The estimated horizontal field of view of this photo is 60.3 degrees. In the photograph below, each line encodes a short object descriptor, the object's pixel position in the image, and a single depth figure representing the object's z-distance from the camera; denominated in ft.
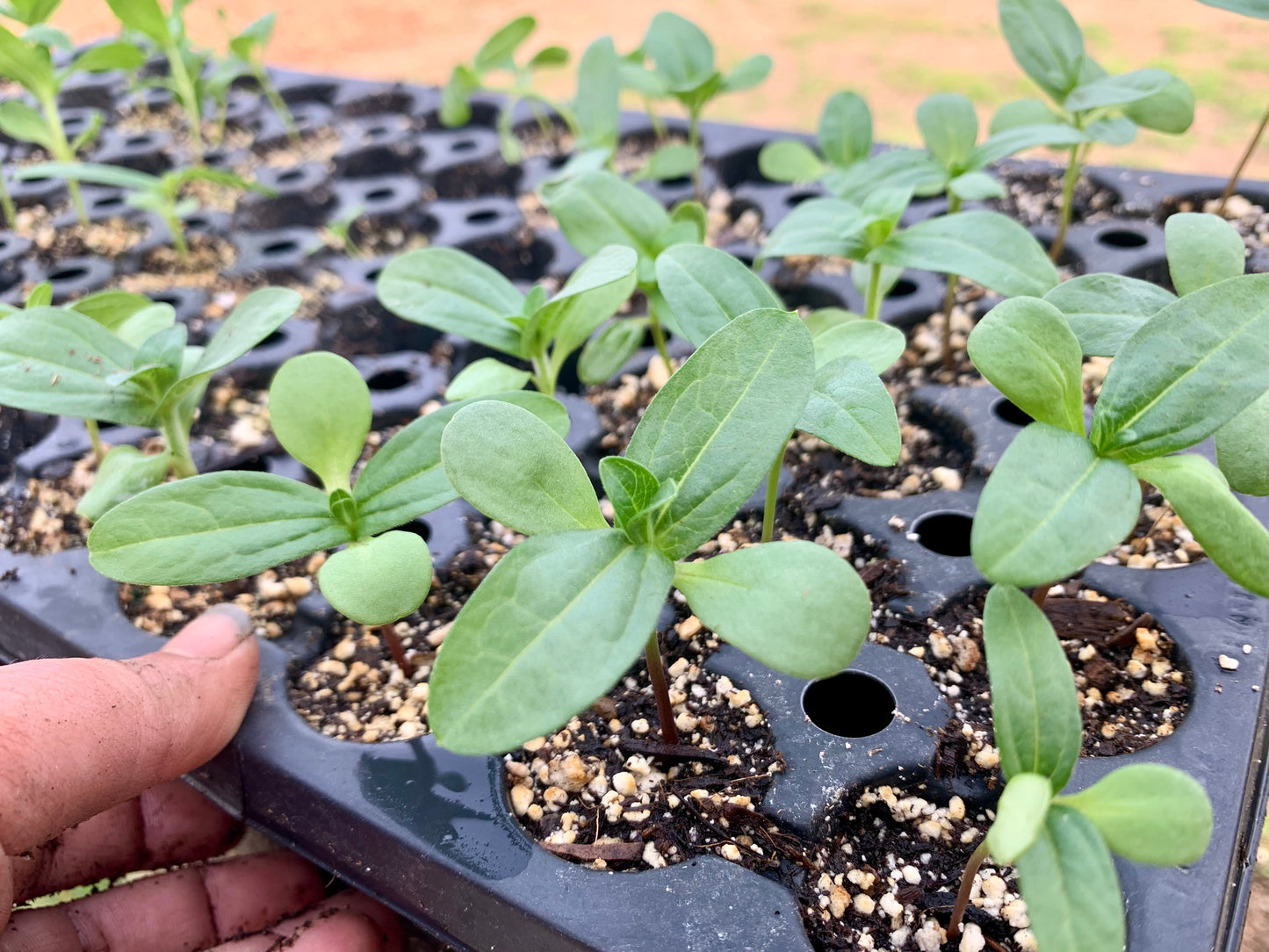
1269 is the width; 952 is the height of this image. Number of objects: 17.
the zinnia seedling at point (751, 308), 0.52
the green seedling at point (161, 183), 0.89
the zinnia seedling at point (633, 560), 0.41
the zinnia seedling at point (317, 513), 0.51
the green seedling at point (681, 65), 0.95
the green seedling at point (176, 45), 1.07
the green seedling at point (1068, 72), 0.76
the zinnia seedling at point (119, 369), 0.59
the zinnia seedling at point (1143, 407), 0.44
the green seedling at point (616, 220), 0.70
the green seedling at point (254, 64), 1.22
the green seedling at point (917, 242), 0.61
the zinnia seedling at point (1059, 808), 0.38
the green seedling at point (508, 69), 1.07
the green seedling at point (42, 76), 1.03
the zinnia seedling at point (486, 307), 0.65
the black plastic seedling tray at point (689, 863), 0.50
